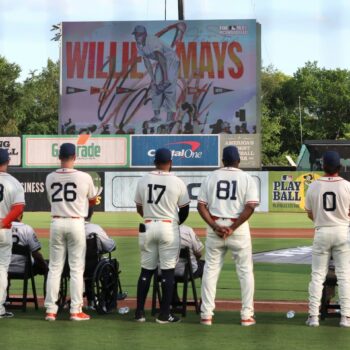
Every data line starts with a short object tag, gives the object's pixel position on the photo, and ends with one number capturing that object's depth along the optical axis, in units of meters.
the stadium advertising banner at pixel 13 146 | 69.32
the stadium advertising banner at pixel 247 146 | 64.61
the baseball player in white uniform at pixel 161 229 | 14.82
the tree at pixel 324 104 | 128.01
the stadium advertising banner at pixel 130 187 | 62.64
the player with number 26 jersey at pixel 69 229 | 14.89
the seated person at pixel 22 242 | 15.88
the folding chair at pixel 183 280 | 15.28
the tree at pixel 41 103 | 119.79
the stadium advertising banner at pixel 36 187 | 63.35
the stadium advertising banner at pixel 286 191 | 62.80
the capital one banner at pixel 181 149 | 64.77
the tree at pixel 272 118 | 129.00
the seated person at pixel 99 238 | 15.77
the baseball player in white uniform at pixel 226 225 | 14.44
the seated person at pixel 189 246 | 15.48
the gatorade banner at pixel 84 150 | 66.20
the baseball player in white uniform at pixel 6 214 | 15.07
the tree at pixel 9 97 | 106.42
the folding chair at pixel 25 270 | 15.73
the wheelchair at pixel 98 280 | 15.54
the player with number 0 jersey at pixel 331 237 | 14.34
